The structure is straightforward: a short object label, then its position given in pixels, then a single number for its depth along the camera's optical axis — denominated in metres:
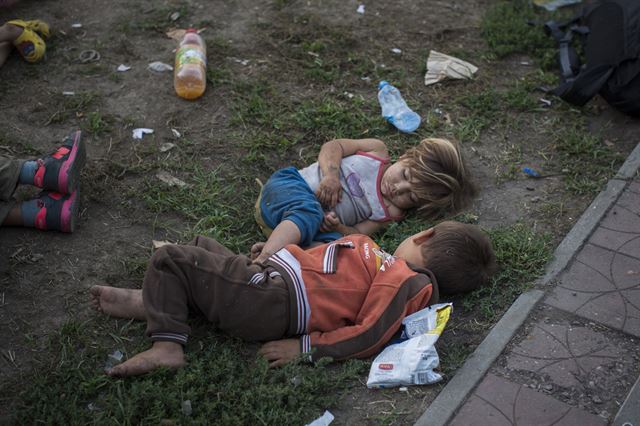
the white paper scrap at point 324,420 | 2.86
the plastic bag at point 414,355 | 3.04
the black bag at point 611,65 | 4.96
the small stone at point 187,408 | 2.82
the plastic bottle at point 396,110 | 4.94
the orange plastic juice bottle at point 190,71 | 5.04
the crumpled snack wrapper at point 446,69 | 5.51
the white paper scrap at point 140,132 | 4.66
